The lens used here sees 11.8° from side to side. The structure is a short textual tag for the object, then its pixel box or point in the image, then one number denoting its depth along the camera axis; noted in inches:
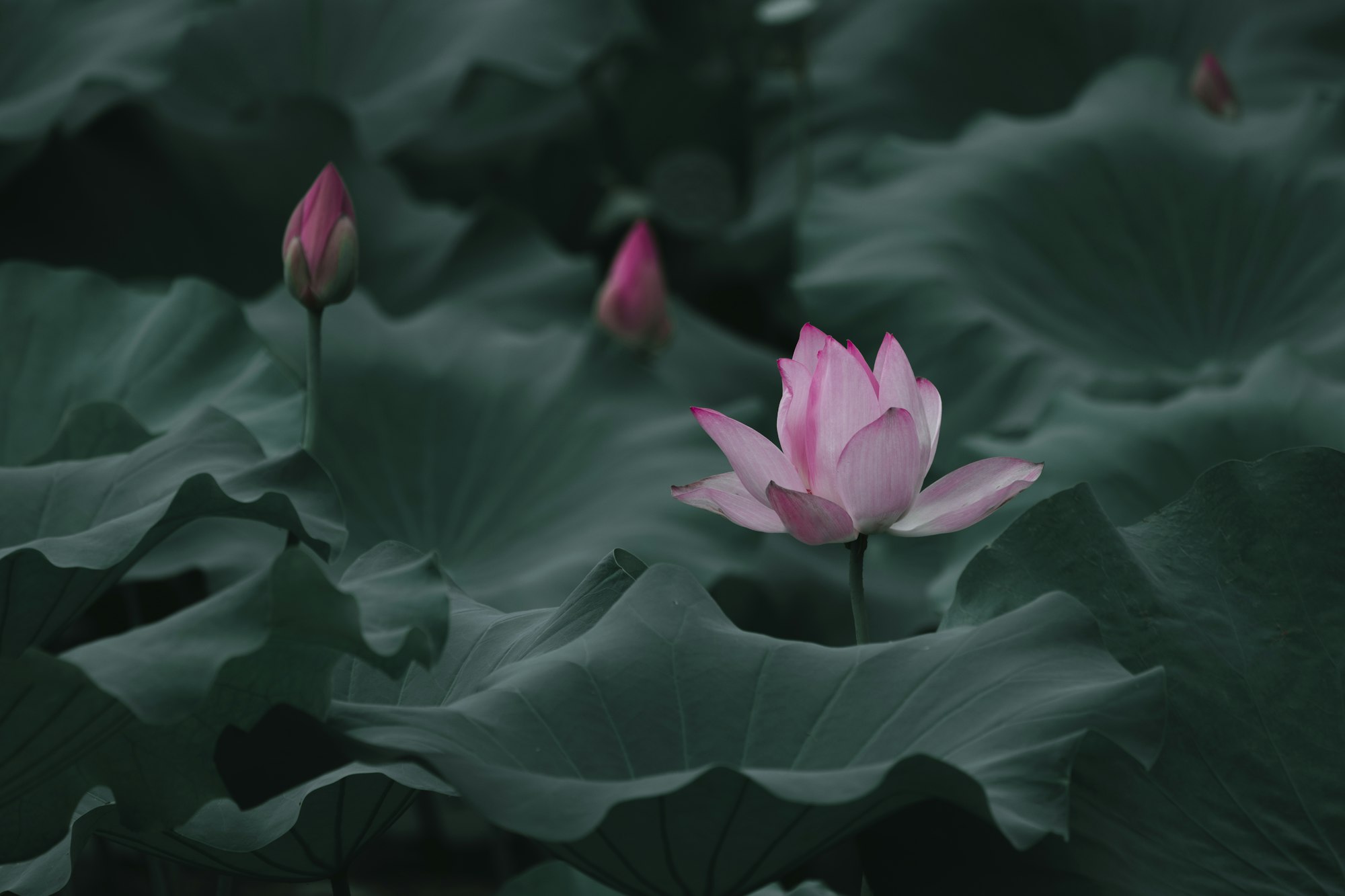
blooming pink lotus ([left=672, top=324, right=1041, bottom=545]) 160.8
